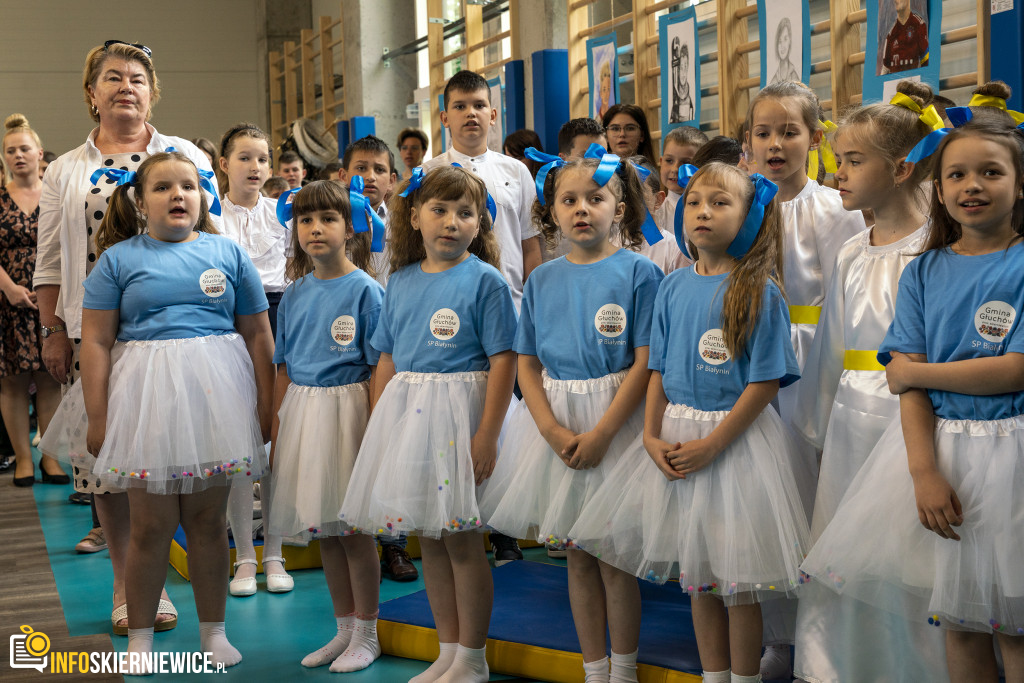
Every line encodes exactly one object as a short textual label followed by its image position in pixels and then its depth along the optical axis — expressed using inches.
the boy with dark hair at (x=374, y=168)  159.2
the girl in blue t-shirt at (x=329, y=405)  105.7
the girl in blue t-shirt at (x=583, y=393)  90.2
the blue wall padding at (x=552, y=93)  263.1
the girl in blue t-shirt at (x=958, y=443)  69.0
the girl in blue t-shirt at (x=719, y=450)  80.6
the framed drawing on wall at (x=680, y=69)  217.0
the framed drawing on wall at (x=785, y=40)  183.8
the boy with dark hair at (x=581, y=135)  166.2
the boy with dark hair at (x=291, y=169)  241.8
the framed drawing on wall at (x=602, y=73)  241.6
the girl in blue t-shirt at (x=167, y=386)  100.3
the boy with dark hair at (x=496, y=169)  142.0
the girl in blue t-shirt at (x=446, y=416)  95.0
